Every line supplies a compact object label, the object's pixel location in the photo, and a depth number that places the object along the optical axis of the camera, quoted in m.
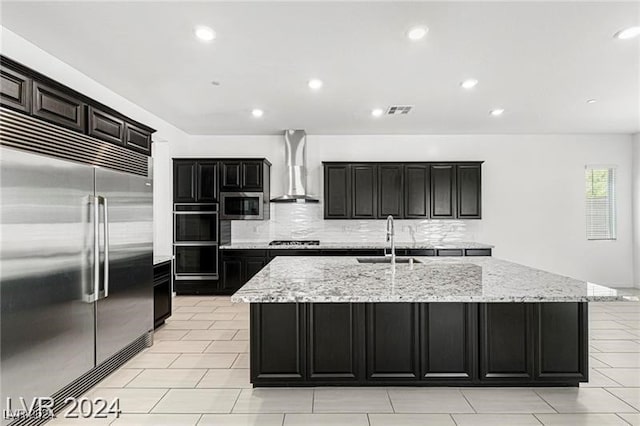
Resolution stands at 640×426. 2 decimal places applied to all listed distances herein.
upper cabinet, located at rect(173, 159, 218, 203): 6.09
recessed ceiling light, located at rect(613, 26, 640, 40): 2.90
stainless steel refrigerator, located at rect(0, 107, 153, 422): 2.17
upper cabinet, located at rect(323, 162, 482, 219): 6.21
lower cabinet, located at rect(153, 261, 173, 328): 4.23
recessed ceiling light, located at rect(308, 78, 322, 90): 3.97
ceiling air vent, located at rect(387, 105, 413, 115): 4.93
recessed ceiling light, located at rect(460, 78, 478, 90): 3.98
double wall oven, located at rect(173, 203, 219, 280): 6.05
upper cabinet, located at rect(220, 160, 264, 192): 6.12
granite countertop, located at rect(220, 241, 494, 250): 5.87
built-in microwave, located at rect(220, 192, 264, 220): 6.10
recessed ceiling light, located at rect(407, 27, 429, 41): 2.87
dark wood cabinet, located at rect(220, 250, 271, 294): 6.00
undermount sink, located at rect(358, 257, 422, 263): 4.02
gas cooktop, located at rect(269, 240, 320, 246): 6.13
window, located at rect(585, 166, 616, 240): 6.73
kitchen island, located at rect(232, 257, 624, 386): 2.85
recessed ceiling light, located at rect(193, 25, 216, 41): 2.86
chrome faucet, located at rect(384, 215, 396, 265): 3.75
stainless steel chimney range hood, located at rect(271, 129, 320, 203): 6.42
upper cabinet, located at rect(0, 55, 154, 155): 2.21
